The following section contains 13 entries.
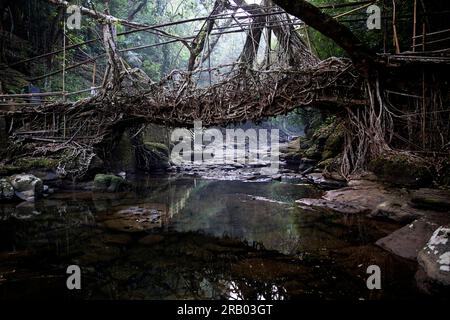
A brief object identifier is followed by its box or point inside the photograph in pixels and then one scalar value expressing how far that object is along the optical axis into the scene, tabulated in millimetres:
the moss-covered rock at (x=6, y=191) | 7668
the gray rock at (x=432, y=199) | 4824
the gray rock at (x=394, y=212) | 5219
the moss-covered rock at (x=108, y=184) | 9102
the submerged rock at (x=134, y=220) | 5617
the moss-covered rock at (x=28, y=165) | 8719
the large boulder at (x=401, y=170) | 6124
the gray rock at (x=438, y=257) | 3178
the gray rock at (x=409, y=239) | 4055
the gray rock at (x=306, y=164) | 12381
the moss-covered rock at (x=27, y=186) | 7909
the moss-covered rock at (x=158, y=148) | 14541
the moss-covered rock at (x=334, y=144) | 10729
